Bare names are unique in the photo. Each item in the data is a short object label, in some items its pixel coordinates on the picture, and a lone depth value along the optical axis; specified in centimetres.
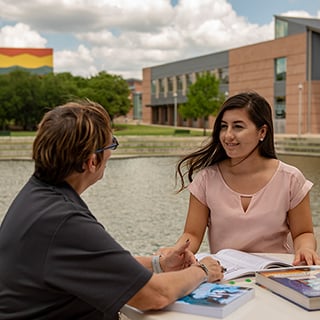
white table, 157
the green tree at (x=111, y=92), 5347
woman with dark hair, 258
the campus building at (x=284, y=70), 4050
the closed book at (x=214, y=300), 156
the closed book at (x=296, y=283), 162
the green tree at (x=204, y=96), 4144
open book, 201
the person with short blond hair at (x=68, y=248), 149
